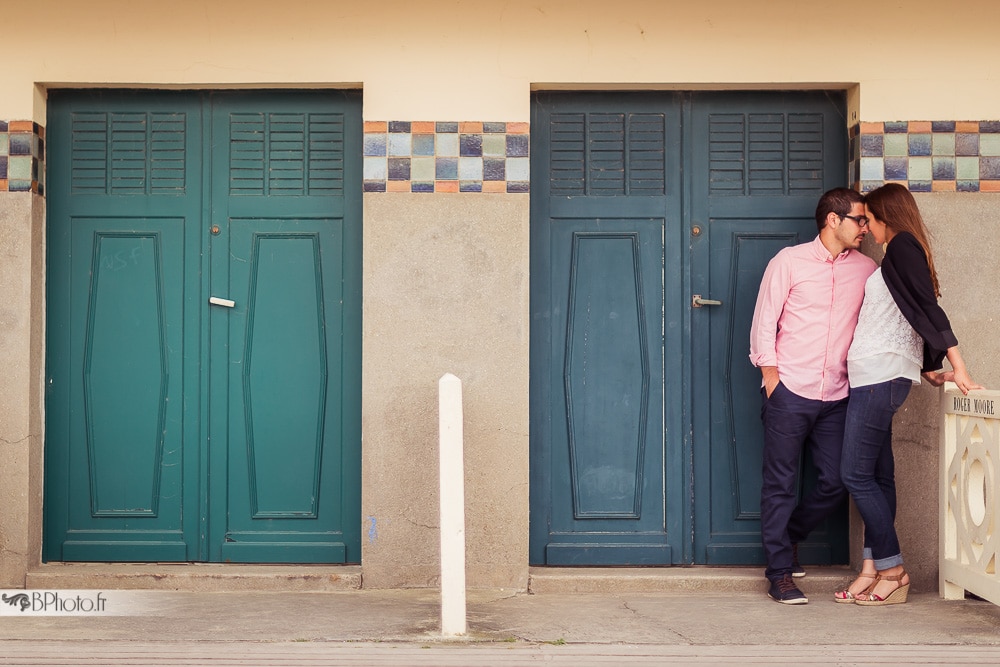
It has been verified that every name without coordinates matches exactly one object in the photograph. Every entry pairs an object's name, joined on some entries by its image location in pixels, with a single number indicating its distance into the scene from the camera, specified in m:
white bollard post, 4.43
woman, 4.99
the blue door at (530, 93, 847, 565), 5.77
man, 5.28
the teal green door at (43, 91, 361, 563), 5.76
